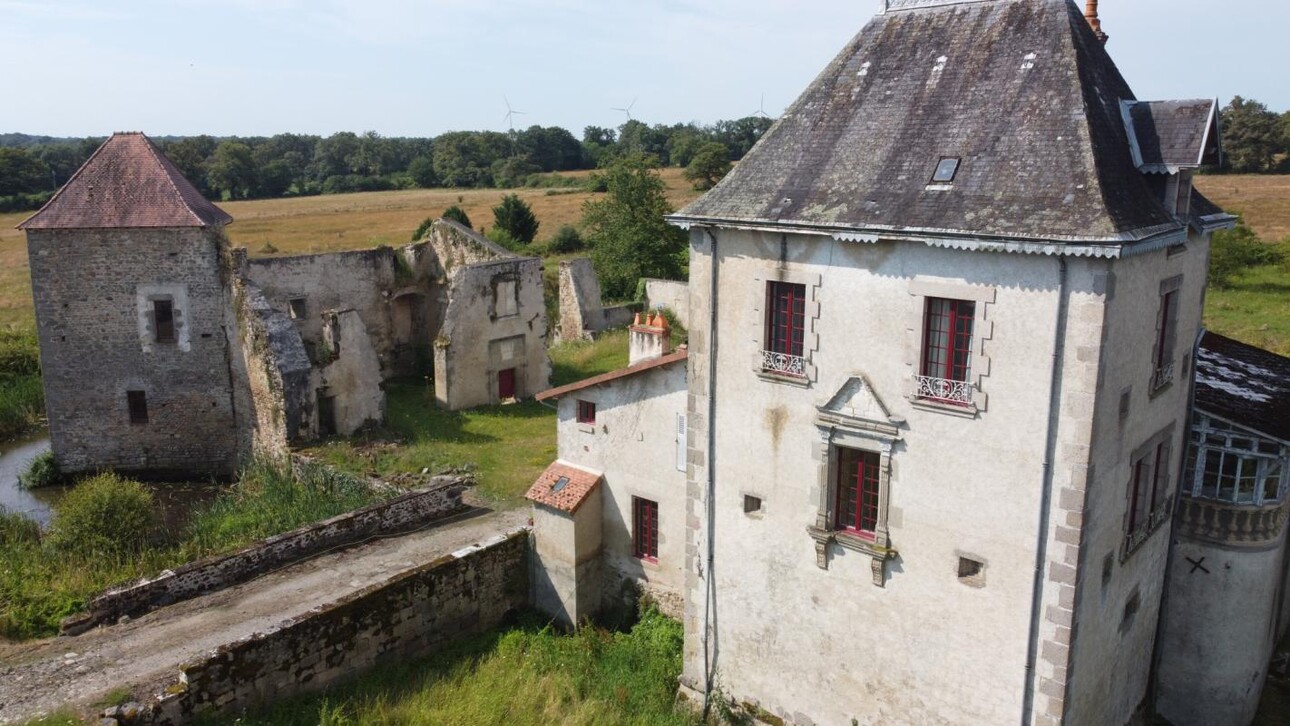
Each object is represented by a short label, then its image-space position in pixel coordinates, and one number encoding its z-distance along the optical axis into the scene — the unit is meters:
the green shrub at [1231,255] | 44.28
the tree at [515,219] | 55.44
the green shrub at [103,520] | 18.86
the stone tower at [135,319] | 25.16
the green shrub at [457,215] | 48.09
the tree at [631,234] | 47.75
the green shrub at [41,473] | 25.75
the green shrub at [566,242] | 56.53
